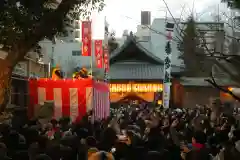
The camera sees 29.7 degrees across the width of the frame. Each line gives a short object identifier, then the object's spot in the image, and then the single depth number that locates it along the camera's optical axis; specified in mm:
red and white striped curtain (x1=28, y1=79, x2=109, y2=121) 16609
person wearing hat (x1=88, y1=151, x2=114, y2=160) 6480
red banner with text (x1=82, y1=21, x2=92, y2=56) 20203
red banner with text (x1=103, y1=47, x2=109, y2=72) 26911
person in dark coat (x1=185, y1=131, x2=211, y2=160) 7289
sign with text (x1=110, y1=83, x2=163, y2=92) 36312
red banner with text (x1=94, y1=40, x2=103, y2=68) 24636
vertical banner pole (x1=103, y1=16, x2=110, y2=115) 26516
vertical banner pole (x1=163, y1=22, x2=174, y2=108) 26078
